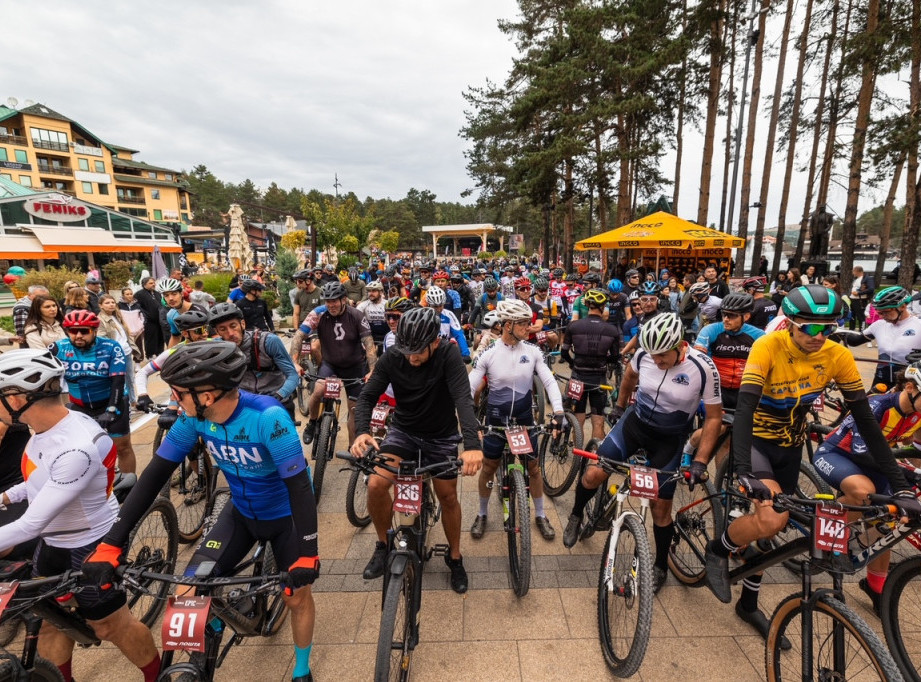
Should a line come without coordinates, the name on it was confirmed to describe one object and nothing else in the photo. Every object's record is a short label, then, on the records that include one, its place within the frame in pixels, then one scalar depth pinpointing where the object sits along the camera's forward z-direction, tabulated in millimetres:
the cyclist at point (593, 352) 5703
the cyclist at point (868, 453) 3184
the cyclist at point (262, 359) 4461
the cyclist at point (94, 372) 4293
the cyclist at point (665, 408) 3445
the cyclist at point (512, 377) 4262
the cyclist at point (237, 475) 2281
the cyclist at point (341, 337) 5695
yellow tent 14695
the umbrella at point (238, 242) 27609
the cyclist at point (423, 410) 3127
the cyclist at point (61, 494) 2338
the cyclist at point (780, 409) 2832
